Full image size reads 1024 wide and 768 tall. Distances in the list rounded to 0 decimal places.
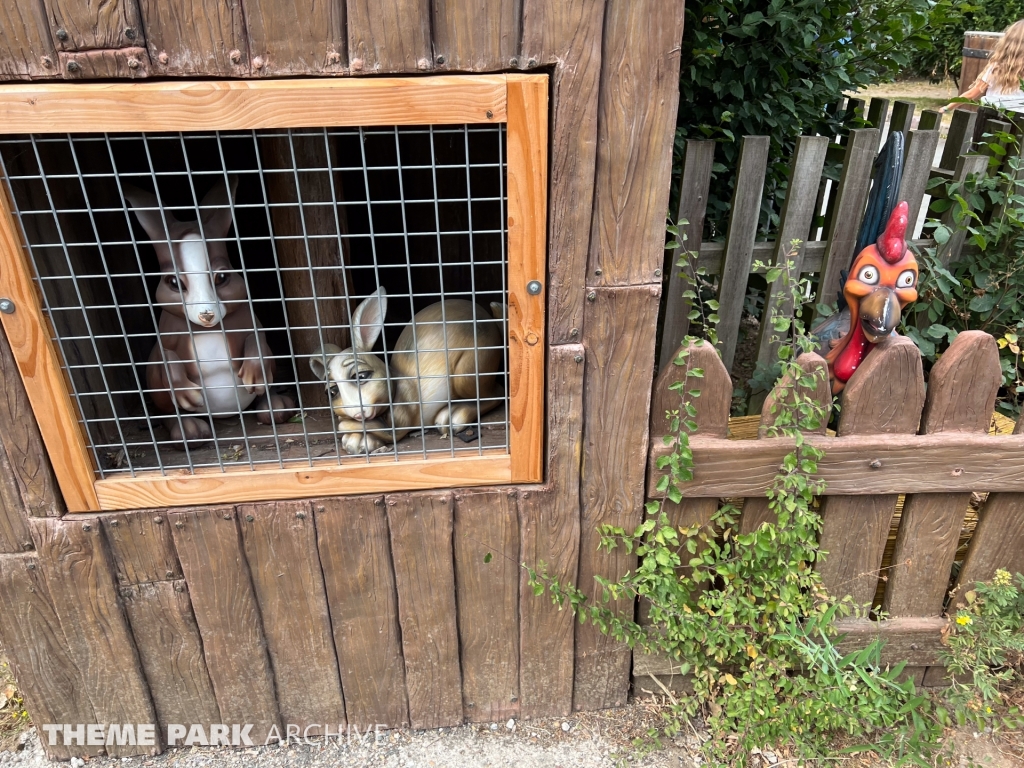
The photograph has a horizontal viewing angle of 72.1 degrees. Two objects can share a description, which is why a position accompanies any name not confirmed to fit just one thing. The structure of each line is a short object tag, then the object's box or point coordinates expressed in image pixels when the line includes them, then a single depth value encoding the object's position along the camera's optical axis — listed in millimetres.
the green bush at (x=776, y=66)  3150
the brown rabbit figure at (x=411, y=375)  2047
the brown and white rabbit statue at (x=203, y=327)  1922
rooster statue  2143
